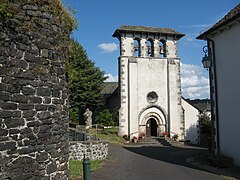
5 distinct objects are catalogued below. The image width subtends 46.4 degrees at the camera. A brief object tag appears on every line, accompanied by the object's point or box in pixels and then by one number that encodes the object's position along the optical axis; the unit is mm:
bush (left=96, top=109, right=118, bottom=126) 29731
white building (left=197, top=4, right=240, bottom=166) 11945
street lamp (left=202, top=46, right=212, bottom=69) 13518
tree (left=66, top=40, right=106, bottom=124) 30359
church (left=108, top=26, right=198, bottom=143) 27906
